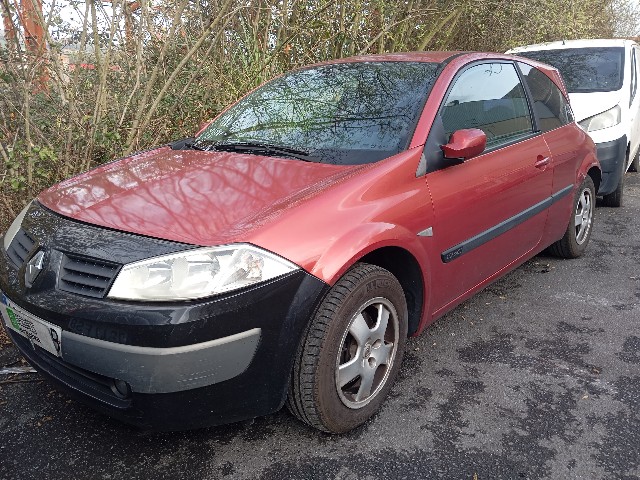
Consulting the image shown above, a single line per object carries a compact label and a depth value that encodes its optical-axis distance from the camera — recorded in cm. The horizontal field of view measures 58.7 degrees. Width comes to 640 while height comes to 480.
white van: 531
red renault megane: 190
